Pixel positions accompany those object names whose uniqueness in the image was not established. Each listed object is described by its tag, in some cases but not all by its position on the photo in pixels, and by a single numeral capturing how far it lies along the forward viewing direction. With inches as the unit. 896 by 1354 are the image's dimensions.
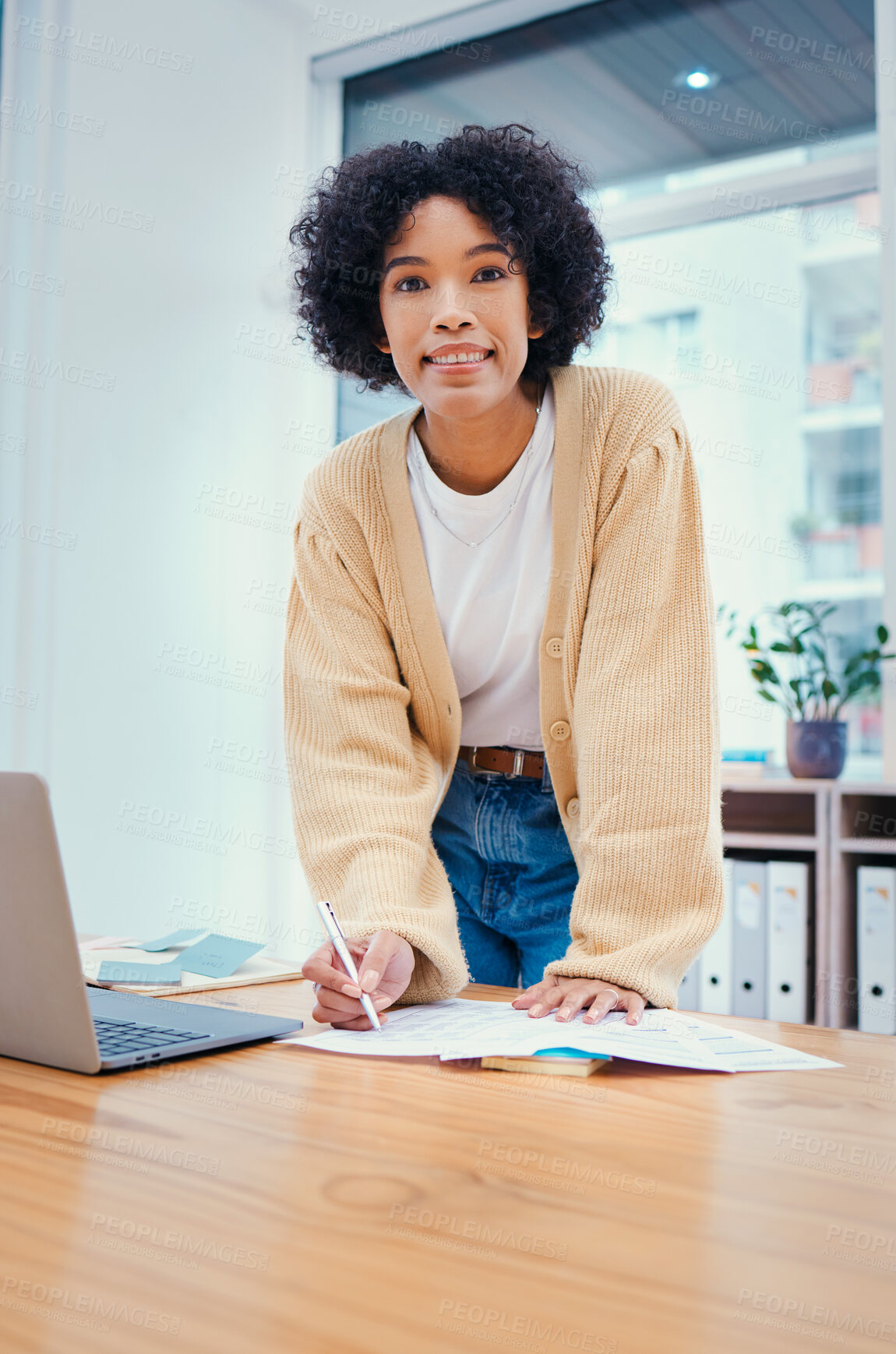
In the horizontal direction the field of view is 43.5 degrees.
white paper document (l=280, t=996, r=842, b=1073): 31.5
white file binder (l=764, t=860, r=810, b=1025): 95.8
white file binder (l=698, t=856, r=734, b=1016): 98.5
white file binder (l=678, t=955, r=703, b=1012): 100.9
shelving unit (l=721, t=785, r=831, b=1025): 95.3
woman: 42.2
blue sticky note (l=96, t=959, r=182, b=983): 45.3
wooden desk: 16.9
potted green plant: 102.4
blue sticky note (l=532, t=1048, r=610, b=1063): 31.3
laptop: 28.5
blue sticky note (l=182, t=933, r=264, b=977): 47.6
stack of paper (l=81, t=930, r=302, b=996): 45.2
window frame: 111.9
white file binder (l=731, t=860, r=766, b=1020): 97.5
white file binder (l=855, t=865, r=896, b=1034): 92.5
